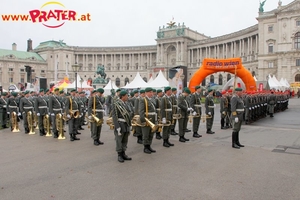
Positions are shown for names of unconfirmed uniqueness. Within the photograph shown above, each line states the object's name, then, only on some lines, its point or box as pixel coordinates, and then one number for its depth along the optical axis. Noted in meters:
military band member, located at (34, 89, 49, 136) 13.30
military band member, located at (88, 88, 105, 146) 11.34
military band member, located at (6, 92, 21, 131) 15.06
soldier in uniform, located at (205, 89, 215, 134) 13.28
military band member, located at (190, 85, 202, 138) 12.35
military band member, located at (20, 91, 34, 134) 14.08
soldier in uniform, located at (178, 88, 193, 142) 11.25
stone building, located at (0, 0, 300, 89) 54.31
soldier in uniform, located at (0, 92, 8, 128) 16.07
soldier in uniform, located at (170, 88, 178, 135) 11.47
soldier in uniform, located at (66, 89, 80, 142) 11.77
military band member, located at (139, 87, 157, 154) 9.24
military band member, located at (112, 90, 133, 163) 8.24
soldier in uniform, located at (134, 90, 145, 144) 11.25
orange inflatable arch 23.28
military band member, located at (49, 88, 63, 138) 12.42
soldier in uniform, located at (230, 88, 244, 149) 9.86
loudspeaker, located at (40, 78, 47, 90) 32.17
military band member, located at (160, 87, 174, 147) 10.38
